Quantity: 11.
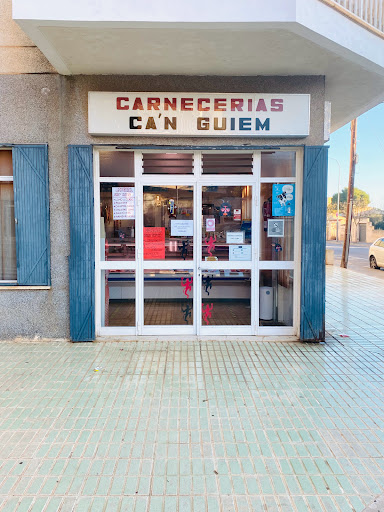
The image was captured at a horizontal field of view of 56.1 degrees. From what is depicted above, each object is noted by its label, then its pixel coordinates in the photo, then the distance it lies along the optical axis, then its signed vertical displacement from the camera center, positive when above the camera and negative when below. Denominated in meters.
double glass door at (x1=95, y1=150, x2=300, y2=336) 5.35 -0.35
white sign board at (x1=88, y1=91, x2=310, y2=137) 4.95 +1.60
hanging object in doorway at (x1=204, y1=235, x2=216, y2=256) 5.42 -0.24
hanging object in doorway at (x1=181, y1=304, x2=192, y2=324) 5.52 -1.26
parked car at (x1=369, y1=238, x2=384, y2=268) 15.27 -1.03
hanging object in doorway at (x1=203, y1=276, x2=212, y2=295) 5.50 -0.81
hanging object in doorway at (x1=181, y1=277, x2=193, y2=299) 5.47 -0.82
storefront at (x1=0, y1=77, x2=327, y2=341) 5.01 +0.24
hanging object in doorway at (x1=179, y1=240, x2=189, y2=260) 5.40 -0.29
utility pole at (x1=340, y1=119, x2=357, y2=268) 15.71 +2.14
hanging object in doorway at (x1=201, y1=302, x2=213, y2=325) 5.52 -1.26
